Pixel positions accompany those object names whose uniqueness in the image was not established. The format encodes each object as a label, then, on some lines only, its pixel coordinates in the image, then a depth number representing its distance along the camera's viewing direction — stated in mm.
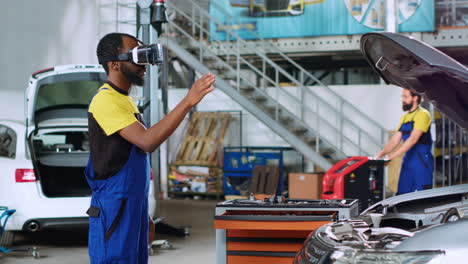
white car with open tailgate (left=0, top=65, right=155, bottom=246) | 6504
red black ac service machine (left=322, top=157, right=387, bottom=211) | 6672
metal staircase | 11312
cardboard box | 8227
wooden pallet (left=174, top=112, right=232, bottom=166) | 12395
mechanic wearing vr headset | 2721
